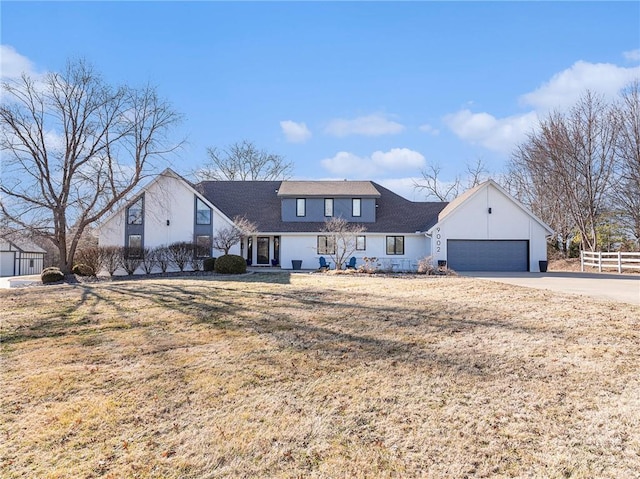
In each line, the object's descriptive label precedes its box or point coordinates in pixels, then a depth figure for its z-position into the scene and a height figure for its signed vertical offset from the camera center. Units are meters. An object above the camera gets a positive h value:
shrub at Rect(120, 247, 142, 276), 21.38 -0.51
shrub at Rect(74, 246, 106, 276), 20.58 -0.49
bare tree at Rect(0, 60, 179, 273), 19.50 +4.65
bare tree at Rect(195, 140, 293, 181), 39.59 +8.62
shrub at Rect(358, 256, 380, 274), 20.30 -0.89
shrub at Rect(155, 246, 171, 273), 22.06 -0.46
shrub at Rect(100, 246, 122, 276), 20.86 -0.39
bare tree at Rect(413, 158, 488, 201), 41.66 +7.27
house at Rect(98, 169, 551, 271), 23.73 +1.65
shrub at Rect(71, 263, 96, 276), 20.42 -1.04
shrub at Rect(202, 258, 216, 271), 21.80 -0.79
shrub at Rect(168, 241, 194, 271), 22.27 -0.24
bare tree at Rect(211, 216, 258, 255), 22.30 +0.85
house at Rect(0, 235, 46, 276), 40.16 -1.01
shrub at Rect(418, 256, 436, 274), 20.24 -0.88
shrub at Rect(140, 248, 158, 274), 21.92 -0.62
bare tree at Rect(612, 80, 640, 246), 26.88 +6.27
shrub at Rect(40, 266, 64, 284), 18.23 -1.21
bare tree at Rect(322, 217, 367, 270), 22.33 +0.92
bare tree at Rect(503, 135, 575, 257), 31.58 +5.22
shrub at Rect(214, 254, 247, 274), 19.72 -0.76
